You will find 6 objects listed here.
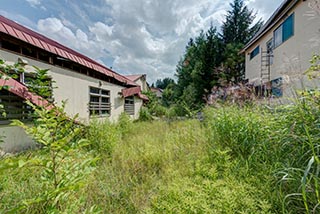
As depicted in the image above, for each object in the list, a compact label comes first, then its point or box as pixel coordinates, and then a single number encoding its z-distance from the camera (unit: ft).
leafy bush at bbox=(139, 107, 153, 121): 43.55
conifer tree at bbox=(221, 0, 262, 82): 65.51
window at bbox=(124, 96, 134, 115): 38.65
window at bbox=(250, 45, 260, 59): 38.99
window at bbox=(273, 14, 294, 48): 23.85
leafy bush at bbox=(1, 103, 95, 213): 3.75
